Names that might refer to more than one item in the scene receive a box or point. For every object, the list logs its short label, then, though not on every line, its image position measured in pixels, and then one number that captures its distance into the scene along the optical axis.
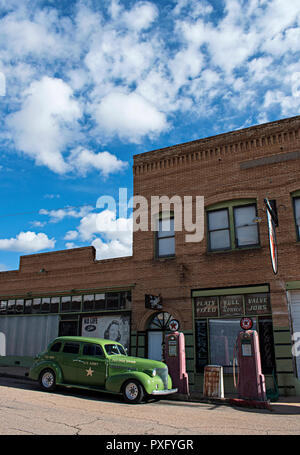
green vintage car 10.68
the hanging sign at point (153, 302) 15.06
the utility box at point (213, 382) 11.73
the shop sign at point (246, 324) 11.83
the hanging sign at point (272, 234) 12.90
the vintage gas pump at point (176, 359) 12.50
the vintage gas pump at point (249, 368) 11.30
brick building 14.13
